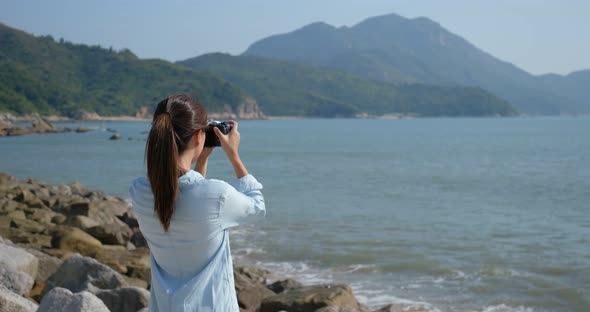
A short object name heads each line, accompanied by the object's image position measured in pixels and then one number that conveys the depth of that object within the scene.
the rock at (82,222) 11.70
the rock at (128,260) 8.48
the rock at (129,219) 14.47
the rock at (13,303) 4.70
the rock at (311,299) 7.12
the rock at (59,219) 12.76
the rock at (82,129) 91.00
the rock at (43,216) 12.84
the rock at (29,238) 10.08
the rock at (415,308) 9.16
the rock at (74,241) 9.82
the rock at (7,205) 13.39
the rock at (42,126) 85.03
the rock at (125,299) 5.80
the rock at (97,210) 13.83
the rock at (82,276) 6.71
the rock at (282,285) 9.12
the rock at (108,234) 11.27
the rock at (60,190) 19.67
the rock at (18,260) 6.32
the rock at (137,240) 12.21
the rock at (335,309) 6.72
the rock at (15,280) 6.15
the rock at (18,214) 12.55
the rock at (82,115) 131.24
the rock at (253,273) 10.09
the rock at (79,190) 20.81
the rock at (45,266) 7.43
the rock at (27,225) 11.57
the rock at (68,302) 4.33
